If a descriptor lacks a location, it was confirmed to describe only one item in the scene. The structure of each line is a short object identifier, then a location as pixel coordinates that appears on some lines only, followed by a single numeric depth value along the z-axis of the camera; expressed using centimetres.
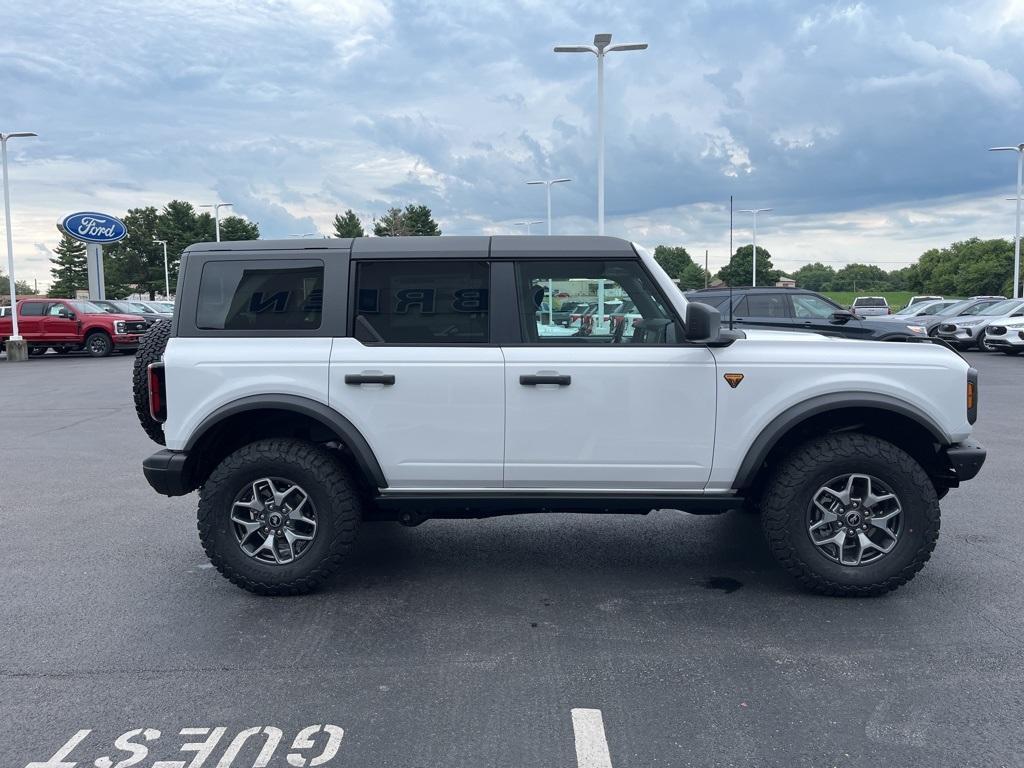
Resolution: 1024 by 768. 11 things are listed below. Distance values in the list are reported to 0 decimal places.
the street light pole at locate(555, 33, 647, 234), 2008
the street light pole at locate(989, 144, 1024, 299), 3578
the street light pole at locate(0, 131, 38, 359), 2642
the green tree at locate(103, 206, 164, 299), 8500
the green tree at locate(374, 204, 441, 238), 6066
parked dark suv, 1481
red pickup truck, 2516
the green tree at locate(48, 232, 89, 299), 9162
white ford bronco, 439
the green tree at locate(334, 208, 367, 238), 6562
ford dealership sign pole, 3375
